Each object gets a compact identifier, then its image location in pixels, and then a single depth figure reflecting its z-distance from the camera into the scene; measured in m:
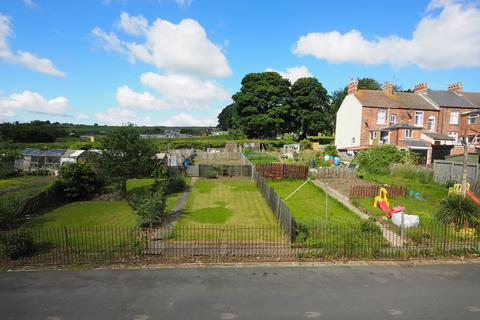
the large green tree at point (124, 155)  21.00
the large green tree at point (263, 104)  62.50
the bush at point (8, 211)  14.53
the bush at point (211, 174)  31.77
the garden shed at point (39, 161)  33.76
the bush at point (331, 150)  44.50
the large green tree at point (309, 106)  63.16
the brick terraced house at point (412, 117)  39.59
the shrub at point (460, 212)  13.74
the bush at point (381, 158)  31.20
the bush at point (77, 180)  21.48
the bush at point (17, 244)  11.12
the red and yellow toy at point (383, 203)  16.84
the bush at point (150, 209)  14.87
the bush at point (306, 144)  55.41
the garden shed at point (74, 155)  33.50
